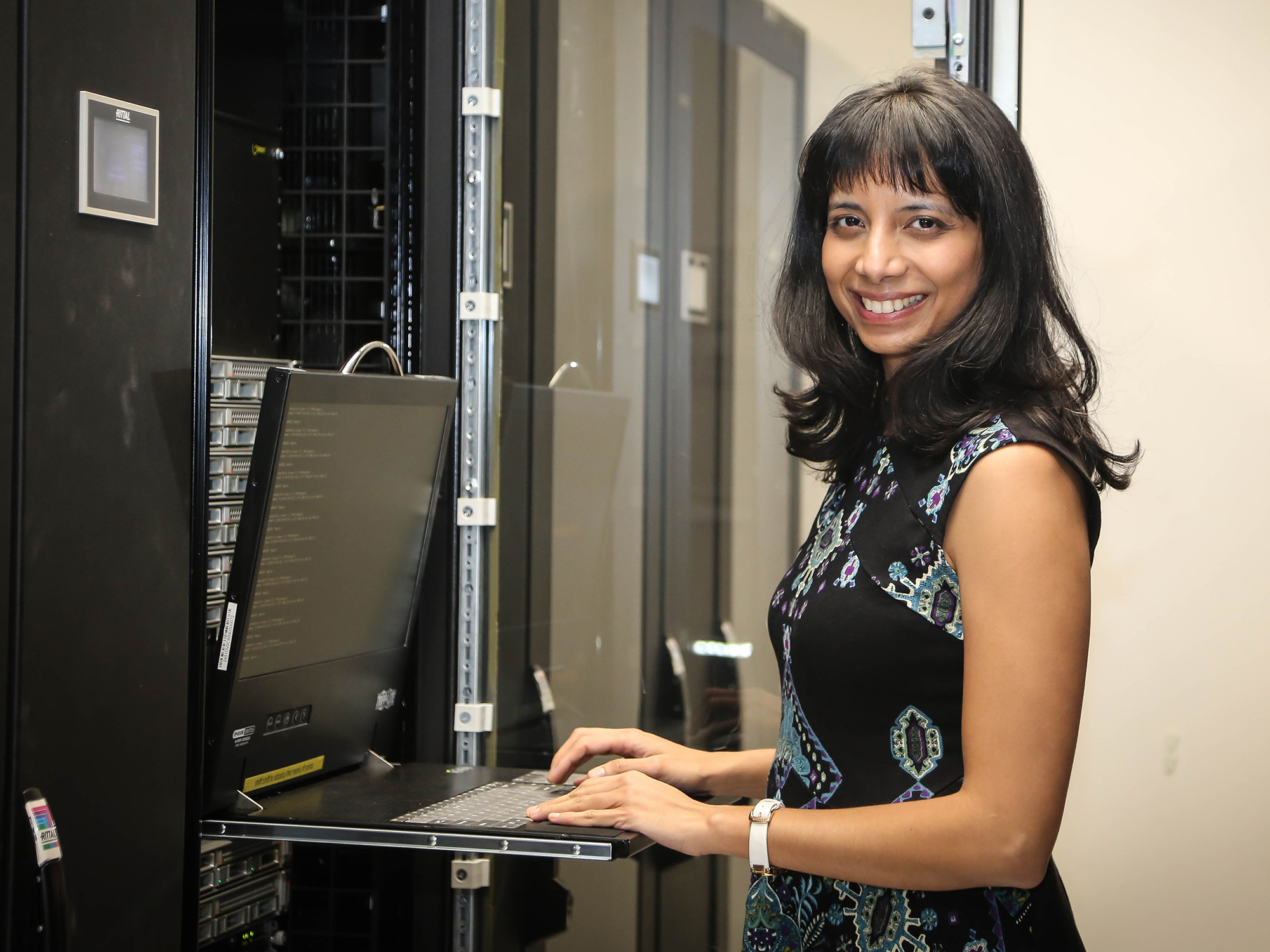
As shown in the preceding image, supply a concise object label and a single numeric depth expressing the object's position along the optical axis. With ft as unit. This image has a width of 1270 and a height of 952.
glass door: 7.00
